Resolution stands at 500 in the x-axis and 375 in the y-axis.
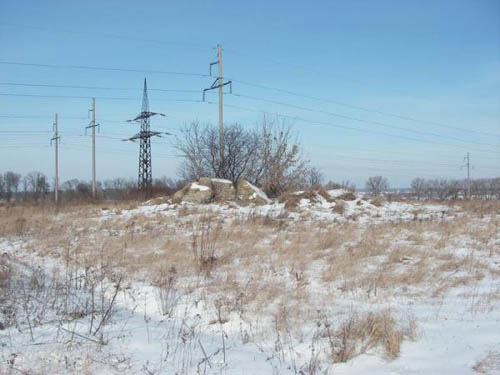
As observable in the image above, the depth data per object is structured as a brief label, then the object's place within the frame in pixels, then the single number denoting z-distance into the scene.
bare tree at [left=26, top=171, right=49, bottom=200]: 74.20
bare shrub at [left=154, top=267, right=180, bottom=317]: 4.31
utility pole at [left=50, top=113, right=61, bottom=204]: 36.01
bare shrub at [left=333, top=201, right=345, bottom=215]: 12.01
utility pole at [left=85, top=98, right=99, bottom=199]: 31.55
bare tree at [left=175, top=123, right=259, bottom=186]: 25.98
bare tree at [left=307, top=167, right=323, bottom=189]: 31.91
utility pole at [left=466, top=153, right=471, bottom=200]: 59.54
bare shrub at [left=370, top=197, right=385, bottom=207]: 13.63
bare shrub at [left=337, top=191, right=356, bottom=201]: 14.22
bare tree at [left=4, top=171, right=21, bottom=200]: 86.50
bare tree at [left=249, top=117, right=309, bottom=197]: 22.08
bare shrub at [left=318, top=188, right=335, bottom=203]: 13.82
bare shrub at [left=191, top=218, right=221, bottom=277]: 5.86
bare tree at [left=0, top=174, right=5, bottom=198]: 76.61
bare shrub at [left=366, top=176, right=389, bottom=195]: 68.12
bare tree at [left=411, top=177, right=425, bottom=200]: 61.96
